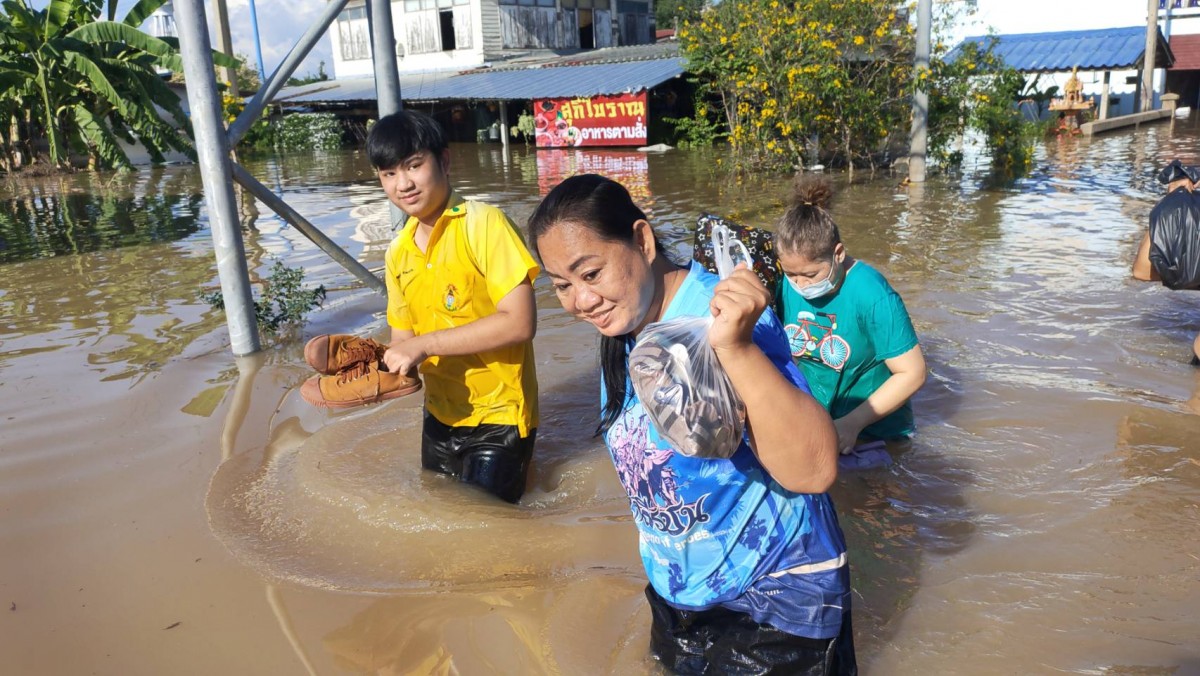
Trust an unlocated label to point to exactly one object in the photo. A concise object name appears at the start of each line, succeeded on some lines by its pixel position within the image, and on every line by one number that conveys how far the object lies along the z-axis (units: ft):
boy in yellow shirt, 10.41
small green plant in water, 21.77
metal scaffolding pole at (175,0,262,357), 17.08
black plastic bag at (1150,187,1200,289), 15.60
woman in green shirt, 10.80
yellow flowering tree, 46.91
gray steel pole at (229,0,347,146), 18.04
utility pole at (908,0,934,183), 43.06
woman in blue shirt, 5.91
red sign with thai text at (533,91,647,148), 77.66
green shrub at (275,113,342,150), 96.02
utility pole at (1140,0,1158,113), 87.86
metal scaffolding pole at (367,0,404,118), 19.06
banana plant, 56.03
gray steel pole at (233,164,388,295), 18.56
